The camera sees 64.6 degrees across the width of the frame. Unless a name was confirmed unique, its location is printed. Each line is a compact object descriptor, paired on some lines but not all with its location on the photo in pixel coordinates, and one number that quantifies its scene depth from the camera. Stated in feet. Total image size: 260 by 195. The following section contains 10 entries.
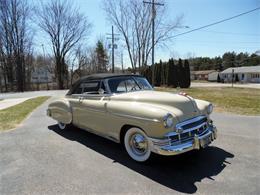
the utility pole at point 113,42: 97.05
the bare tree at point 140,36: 80.28
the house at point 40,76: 124.06
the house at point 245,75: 173.68
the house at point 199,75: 254.47
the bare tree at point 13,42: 104.73
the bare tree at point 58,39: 113.50
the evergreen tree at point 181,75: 101.40
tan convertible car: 10.97
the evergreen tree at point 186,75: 101.19
